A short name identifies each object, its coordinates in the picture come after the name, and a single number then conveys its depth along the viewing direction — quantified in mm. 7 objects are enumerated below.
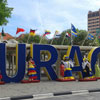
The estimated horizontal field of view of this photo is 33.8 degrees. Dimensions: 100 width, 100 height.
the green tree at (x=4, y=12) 16711
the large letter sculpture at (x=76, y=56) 10996
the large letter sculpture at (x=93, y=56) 11416
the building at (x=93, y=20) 121289
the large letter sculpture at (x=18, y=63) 9579
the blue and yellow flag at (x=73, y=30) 14959
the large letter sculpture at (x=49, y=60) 10239
